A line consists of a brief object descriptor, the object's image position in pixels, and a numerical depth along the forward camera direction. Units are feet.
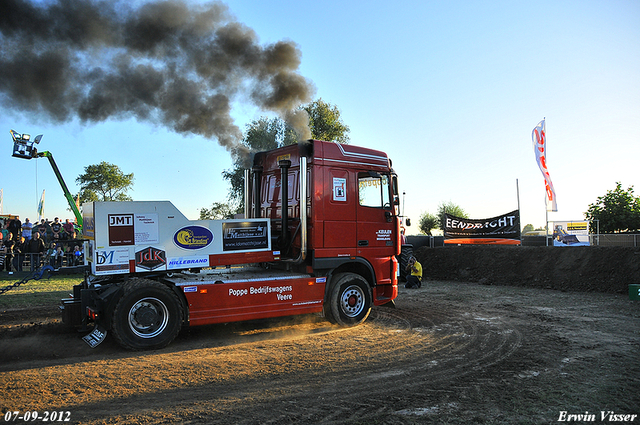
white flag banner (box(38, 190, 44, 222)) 101.71
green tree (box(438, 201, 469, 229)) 182.09
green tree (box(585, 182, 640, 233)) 87.30
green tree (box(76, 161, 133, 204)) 104.78
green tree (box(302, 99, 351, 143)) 117.19
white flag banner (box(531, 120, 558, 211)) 69.92
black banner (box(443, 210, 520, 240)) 65.82
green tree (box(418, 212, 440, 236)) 174.50
